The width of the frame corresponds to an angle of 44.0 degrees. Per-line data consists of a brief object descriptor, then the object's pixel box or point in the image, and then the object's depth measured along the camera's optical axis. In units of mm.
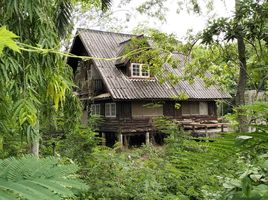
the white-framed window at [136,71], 17250
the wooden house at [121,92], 16438
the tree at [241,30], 6197
